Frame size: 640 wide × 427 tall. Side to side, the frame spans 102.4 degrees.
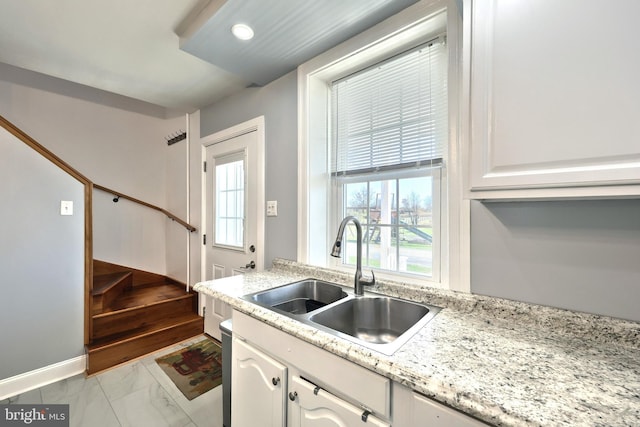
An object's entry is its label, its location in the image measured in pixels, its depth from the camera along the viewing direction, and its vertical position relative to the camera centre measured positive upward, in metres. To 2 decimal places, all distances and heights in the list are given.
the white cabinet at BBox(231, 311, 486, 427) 0.69 -0.59
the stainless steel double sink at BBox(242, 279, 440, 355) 1.11 -0.46
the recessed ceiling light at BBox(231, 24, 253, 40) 1.43 +1.04
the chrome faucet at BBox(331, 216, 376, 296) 1.27 -0.30
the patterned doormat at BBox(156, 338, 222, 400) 1.87 -1.25
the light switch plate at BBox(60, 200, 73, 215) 1.97 +0.04
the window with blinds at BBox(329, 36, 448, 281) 1.35 +0.34
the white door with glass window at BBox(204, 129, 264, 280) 2.18 +0.07
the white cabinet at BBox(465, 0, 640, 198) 0.63 +0.33
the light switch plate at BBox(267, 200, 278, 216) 2.00 +0.05
